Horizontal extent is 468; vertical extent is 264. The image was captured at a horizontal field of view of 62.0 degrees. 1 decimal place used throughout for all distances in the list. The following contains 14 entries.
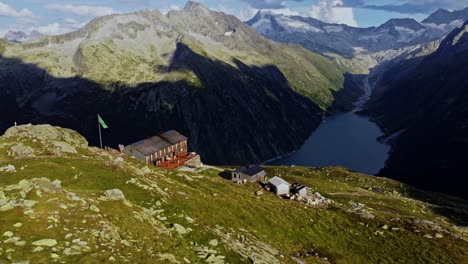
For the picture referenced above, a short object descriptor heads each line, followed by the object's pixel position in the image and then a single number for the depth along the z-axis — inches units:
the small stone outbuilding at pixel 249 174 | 4468.5
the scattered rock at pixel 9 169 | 2240.7
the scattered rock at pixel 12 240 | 1114.5
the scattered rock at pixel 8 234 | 1147.9
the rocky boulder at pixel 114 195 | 1738.9
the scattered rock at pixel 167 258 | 1256.8
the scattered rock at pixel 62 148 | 3100.4
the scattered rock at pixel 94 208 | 1494.8
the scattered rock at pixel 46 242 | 1133.6
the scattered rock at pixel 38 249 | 1094.4
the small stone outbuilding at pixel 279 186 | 3686.0
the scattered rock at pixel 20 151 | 2831.9
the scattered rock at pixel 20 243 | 1111.5
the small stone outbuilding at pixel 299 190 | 3556.4
